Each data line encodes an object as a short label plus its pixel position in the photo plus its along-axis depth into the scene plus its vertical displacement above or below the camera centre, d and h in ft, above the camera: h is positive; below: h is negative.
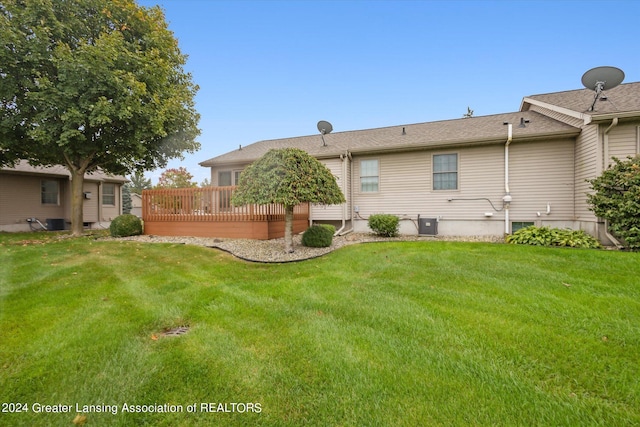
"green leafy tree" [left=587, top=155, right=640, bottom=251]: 19.71 +0.76
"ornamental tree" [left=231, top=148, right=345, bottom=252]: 21.20 +2.27
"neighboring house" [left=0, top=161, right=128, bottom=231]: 43.32 +2.47
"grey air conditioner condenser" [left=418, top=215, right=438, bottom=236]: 31.53 -1.90
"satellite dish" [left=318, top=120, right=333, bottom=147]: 41.98 +12.94
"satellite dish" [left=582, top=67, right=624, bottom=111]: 24.52 +11.83
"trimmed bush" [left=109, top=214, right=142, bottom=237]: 30.99 -1.68
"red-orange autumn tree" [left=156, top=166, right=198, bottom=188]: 112.68 +13.93
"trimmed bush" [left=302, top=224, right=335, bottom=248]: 24.98 -2.52
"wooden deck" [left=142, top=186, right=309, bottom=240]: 28.91 -0.47
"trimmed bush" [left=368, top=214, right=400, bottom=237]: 30.18 -1.55
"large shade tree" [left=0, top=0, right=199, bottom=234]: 26.50 +13.25
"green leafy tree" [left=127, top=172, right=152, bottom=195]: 140.46 +14.30
